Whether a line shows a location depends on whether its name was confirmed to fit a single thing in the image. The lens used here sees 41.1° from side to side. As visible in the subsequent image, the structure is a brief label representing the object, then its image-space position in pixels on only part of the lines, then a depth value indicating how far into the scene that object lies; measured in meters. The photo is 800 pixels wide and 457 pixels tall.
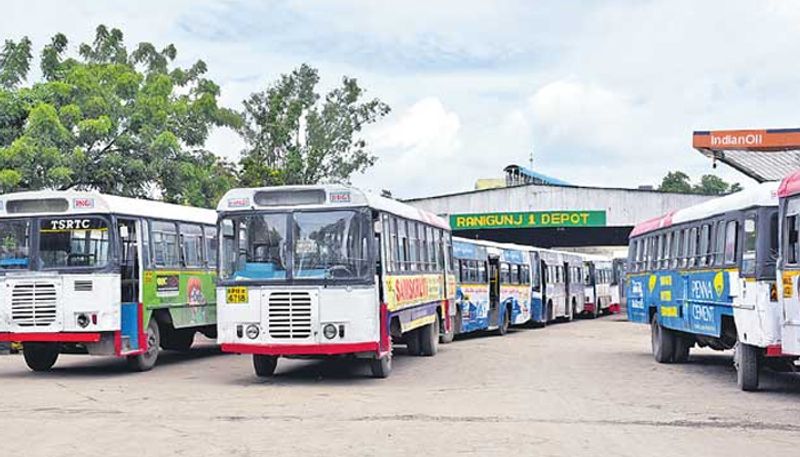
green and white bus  16.70
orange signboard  36.38
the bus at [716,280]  13.84
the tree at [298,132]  48.66
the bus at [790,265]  12.89
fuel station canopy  36.28
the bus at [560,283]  37.94
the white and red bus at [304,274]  15.31
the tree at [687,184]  113.04
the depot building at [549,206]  49.75
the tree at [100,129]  28.59
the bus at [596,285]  45.72
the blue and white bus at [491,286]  28.33
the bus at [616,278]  51.97
